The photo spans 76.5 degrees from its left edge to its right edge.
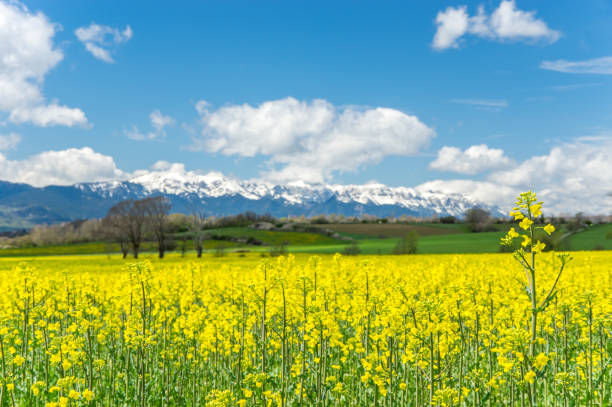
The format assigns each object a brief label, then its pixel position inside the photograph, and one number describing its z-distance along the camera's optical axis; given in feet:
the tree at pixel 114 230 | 242.58
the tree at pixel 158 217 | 241.35
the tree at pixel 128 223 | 241.76
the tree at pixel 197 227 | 239.62
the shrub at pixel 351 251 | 215.18
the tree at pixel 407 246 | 225.97
